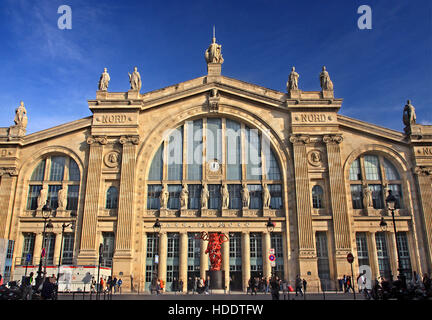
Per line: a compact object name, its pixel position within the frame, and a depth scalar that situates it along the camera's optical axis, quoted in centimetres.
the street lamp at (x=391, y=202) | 2338
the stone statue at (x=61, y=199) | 3956
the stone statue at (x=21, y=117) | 4231
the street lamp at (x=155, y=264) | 3384
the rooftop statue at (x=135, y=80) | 4238
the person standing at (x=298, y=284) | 3105
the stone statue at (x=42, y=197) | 3991
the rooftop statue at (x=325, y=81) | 4172
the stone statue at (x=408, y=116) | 4056
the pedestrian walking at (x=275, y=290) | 2140
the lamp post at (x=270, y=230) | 3727
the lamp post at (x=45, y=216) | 2572
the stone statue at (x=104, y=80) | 4231
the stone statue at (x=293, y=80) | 4200
